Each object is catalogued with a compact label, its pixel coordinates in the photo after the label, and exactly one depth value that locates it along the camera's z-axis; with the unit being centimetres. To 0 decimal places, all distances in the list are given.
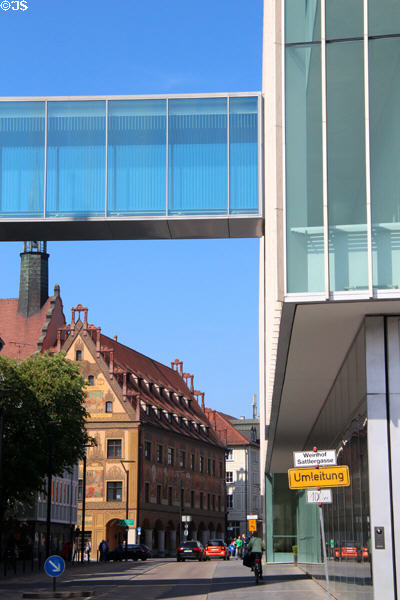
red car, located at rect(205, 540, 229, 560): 6925
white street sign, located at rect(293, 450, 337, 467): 1555
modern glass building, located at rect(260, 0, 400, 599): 1409
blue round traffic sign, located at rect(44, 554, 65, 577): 2238
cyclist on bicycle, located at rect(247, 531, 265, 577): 3183
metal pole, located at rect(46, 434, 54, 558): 4036
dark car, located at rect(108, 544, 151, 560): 6919
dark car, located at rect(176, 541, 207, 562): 6262
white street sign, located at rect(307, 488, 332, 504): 1628
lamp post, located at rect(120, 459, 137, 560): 8044
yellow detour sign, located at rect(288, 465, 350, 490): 1533
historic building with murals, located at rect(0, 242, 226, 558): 8519
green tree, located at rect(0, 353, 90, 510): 4509
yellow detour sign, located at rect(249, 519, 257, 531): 6616
